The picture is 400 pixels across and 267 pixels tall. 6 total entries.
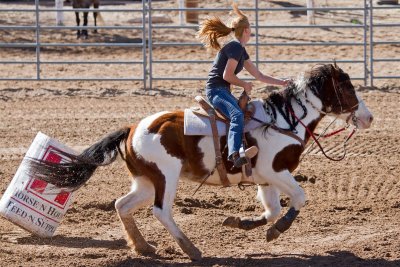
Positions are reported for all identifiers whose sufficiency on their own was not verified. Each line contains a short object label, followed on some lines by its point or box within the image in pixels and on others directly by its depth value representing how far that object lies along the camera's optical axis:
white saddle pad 15.19
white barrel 16.28
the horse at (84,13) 42.34
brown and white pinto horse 15.11
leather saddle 15.27
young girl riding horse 14.97
